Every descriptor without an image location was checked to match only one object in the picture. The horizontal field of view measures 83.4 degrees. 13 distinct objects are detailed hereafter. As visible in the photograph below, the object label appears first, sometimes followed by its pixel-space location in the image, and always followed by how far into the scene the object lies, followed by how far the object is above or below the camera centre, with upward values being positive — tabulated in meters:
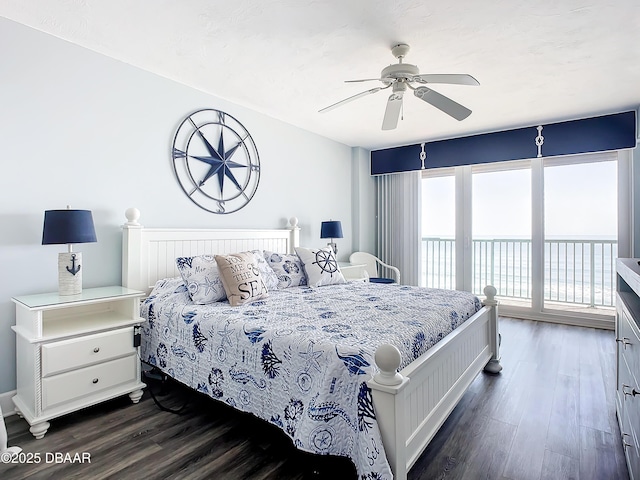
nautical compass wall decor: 3.20 +0.78
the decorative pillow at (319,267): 3.31 -0.23
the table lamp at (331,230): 4.44 +0.15
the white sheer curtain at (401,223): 5.44 +0.30
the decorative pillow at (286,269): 3.20 -0.24
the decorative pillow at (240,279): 2.49 -0.27
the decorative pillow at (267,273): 2.98 -0.26
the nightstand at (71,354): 2.02 -0.67
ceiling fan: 2.29 +1.05
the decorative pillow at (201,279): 2.50 -0.26
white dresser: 1.48 -0.59
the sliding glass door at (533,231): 4.29 +0.15
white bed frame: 1.39 -0.59
